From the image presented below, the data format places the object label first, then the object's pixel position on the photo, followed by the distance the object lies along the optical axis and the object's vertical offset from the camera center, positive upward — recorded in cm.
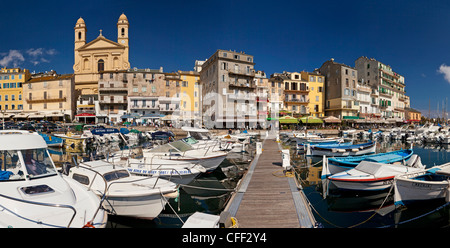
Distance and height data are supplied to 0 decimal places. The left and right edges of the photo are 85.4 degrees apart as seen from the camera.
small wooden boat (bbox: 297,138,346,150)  2866 -213
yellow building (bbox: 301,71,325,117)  6612 +867
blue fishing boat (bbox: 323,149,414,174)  1494 -240
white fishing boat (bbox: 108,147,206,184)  1288 -238
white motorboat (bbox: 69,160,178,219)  859 -242
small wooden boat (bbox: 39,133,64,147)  3144 -220
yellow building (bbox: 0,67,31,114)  6110 +878
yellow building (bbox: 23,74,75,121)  5869 +675
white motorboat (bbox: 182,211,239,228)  462 -190
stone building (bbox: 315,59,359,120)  6241 +869
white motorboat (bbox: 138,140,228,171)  1541 -199
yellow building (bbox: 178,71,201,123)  6259 +789
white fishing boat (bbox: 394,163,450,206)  1018 -279
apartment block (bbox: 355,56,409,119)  7219 +1268
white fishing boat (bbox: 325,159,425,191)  1193 -265
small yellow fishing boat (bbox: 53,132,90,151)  3240 -232
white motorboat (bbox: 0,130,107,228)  568 -181
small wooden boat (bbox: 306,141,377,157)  2367 -253
